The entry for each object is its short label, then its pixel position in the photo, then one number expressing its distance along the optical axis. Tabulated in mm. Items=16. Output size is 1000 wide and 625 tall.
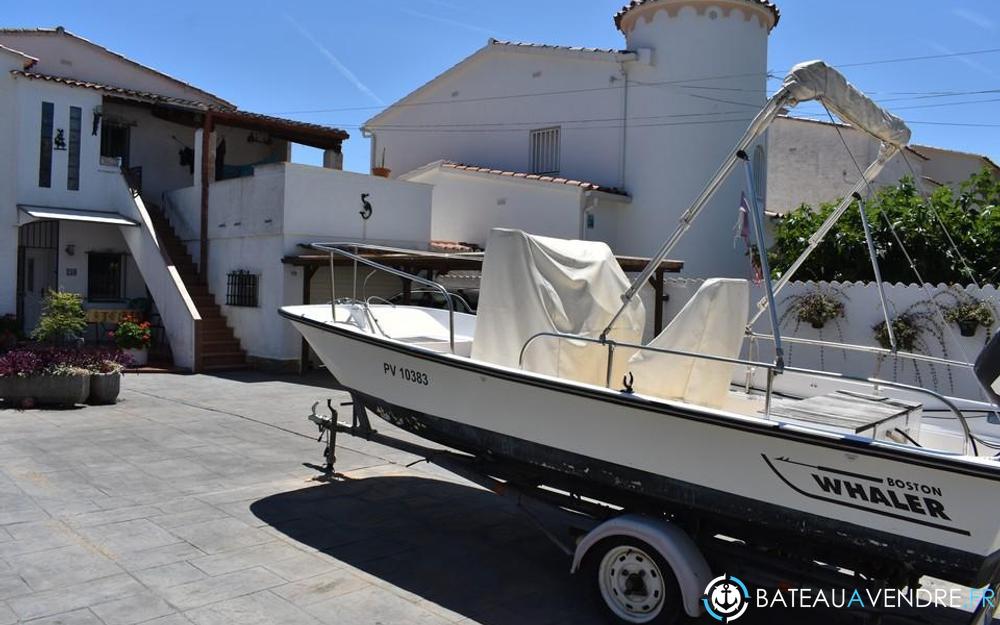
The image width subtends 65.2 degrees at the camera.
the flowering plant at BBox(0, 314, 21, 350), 15391
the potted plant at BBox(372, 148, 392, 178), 18502
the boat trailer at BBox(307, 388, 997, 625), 4305
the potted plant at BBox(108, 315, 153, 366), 15477
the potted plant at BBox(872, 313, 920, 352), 12453
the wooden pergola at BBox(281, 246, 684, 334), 14273
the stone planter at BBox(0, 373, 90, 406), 10703
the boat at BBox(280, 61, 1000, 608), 3934
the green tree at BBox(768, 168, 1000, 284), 14352
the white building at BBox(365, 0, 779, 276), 17938
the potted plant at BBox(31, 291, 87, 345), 11836
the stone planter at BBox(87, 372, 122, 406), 11242
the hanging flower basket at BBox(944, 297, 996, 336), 11641
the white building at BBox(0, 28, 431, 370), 15953
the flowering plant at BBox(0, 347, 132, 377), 10742
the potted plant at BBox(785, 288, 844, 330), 13492
